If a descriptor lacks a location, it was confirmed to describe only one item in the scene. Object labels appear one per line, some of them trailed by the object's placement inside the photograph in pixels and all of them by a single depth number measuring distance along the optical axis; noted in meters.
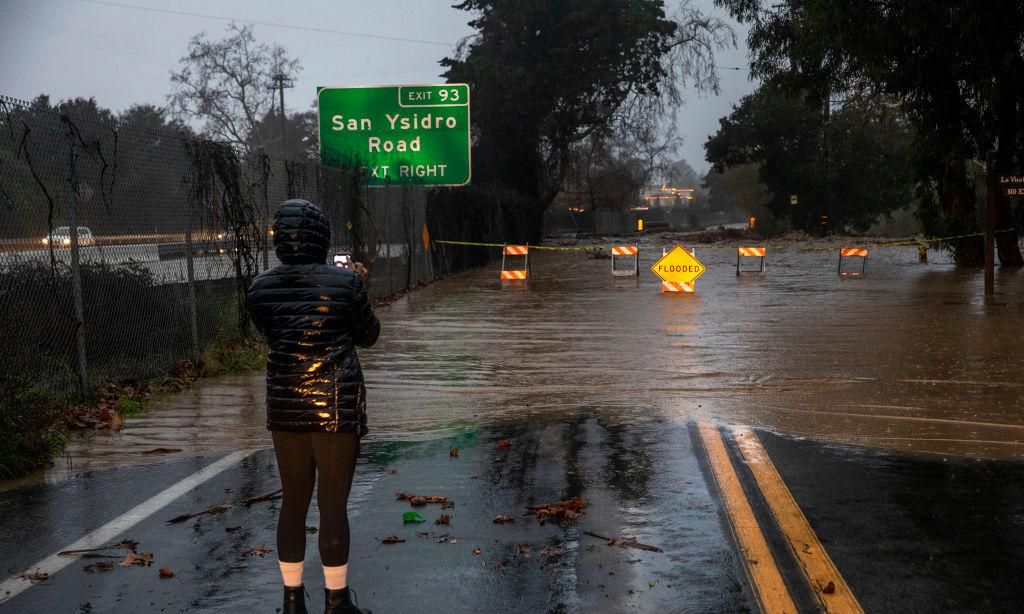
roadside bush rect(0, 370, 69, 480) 7.31
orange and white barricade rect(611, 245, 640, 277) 26.47
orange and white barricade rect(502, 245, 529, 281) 28.39
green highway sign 24.67
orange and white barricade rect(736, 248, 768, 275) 26.88
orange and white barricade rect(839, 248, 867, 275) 27.23
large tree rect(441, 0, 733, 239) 47.26
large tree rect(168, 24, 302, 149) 70.62
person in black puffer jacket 4.39
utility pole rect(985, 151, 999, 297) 19.81
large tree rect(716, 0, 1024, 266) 20.09
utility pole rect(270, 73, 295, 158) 70.62
